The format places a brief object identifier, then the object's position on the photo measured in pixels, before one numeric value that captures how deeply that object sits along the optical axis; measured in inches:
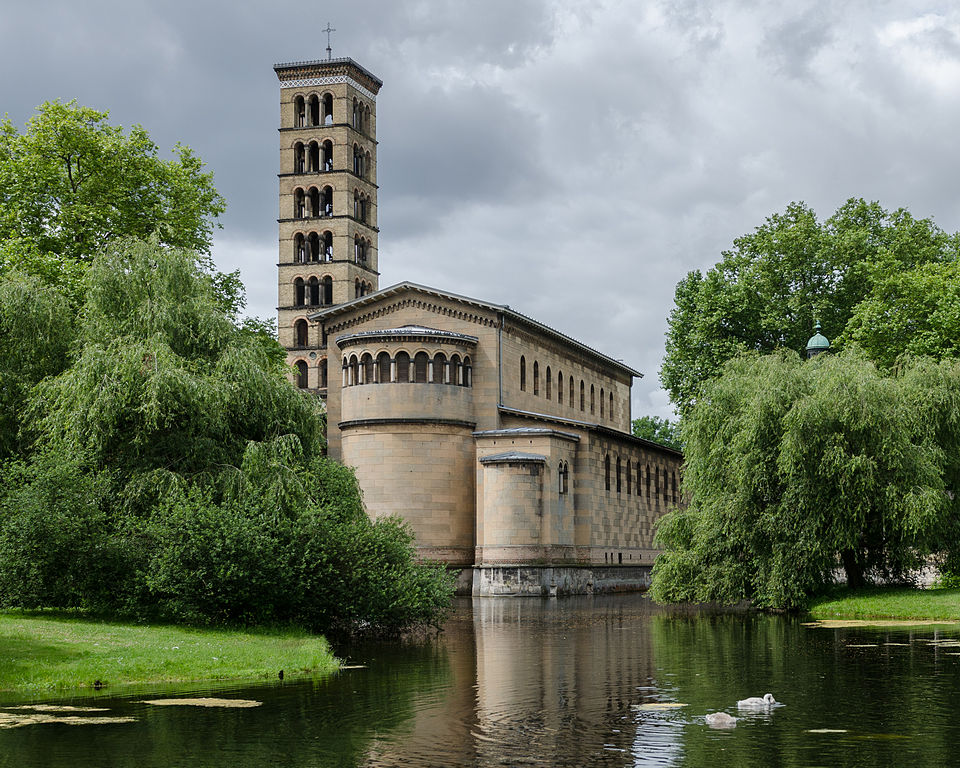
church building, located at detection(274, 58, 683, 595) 2383.1
